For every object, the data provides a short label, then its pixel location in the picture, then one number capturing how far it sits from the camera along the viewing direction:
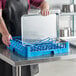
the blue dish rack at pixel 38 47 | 3.44
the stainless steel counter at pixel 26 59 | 3.29
